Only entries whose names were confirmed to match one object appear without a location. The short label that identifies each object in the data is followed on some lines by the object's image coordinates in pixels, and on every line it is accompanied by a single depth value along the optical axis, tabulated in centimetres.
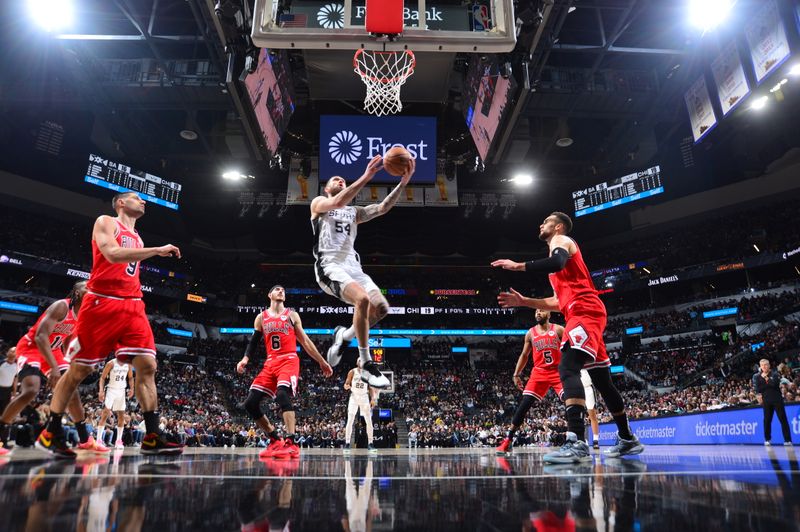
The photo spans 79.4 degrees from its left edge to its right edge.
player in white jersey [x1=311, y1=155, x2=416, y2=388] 437
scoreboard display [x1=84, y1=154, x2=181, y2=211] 1939
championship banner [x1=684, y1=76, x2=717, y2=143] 1132
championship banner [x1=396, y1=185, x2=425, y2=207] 1775
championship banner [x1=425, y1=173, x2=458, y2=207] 1850
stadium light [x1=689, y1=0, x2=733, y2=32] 989
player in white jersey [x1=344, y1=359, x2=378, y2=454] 1077
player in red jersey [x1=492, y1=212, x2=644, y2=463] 399
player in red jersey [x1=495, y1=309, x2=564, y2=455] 681
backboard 583
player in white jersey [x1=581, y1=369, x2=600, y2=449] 891
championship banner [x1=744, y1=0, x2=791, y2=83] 854
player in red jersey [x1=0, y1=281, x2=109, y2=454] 454
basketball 433
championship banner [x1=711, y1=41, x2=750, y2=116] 980
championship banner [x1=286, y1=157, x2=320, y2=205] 1836
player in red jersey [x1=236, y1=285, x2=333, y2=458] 594
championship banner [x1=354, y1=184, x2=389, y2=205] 1739
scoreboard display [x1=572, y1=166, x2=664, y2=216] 1998
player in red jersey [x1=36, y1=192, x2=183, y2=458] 395
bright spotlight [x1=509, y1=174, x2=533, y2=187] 2031
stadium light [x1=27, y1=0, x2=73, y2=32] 1038
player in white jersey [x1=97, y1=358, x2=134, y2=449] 967
